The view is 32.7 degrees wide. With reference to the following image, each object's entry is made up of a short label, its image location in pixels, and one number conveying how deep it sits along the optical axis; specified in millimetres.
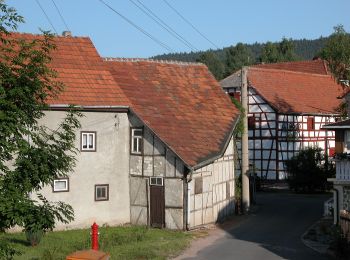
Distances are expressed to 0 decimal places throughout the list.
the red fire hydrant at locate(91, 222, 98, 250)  15978
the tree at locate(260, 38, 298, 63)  88500
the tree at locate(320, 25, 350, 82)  40075
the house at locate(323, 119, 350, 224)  22564
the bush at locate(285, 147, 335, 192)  37688
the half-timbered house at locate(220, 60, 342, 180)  43844
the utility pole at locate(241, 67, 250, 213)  28594
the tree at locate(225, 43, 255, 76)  94350
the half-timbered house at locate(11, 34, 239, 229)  23906
